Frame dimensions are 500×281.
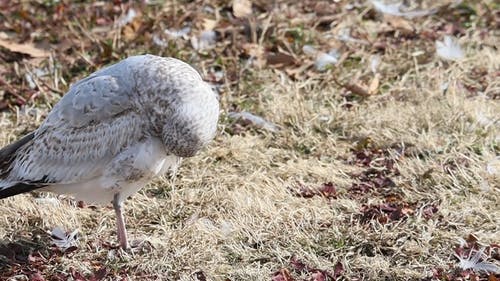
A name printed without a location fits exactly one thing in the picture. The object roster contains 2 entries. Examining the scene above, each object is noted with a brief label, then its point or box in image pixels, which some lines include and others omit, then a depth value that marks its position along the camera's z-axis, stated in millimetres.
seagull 9414
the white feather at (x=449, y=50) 14406
